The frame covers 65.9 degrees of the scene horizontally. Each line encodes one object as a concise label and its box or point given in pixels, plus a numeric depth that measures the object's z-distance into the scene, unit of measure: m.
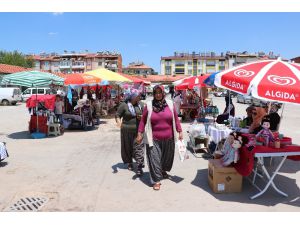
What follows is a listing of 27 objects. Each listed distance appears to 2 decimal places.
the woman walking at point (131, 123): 4.36
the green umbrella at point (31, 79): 7.48
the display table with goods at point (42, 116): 7.73
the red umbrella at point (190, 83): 9.03
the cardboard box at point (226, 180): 3.61
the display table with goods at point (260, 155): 3.36
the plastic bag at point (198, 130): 5.72
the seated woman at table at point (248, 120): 4.98
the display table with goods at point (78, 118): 8.83
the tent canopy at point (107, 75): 9.16
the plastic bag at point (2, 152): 4.80
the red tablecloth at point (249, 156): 3.38
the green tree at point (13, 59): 45.02
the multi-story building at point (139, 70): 79.69
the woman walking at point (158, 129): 3.79
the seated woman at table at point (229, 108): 7.11
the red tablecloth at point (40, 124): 7.74
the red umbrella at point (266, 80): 2.95
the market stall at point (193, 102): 9.65
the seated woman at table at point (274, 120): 4.90
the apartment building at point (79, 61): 69.53
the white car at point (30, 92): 22.76
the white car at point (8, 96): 20.46
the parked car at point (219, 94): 39.95
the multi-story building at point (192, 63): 78.81
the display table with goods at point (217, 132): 5.01
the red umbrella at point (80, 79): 8.40
